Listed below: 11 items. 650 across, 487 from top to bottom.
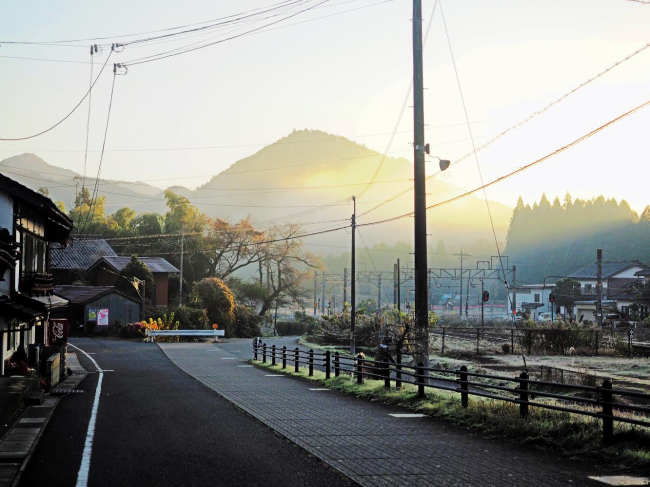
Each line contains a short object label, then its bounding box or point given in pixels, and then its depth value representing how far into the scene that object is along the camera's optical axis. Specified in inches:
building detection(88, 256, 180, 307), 2783.0
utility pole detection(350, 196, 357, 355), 1758.1
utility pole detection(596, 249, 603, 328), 2271.2
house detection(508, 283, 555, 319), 4436.5
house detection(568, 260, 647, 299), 3673.7
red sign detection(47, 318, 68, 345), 1180.5
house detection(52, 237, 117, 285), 2854.3
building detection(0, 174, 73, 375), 882.1
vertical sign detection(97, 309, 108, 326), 2455.7
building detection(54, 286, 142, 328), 2443.4
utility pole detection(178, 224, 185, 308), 2758.4
